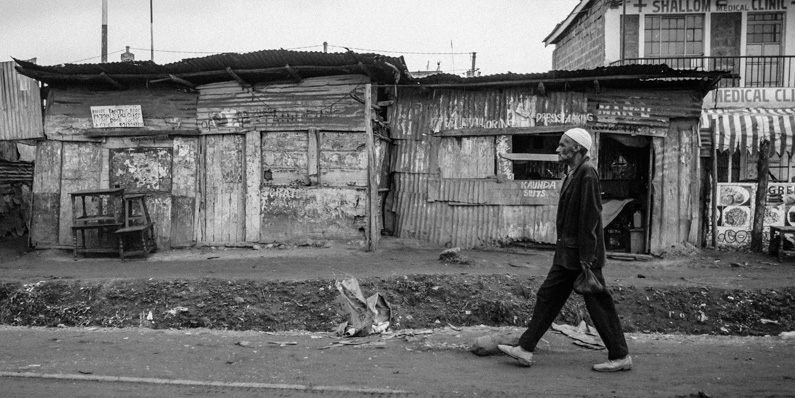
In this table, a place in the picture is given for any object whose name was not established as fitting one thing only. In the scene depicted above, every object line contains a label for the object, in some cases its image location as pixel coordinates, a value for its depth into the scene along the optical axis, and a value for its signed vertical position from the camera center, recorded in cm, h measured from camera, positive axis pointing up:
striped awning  1273 +105
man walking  494 -62
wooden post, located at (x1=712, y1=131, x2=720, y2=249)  1273 -25
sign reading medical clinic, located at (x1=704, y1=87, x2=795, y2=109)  1484 +208
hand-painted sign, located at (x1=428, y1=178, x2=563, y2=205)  1227 -23
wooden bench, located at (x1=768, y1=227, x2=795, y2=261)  1172 -114
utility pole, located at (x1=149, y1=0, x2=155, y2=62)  2553 +605
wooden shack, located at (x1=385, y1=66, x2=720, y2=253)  1205 +57
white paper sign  1245 +128
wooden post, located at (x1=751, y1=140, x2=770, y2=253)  1271 -32
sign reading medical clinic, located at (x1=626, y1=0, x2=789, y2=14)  1563 +456
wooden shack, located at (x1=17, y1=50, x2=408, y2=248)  1184 +66
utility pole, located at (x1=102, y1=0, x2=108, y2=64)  2080 +513
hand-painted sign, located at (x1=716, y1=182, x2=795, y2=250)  1287 -60
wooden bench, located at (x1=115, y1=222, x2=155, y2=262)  1141 -115
